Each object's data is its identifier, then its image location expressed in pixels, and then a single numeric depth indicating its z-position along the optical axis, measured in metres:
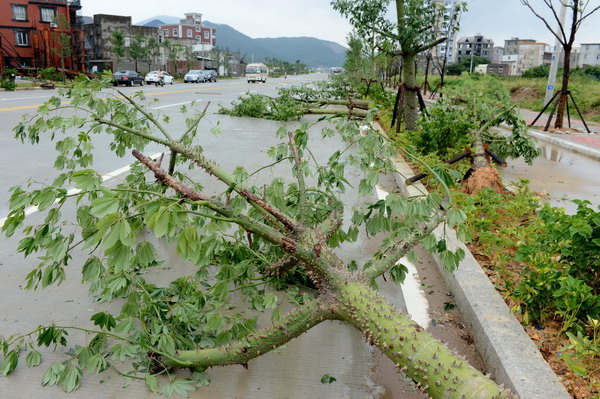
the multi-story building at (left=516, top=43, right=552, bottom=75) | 147.75
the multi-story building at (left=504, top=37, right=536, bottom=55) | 168.75
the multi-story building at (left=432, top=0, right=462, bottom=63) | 145.26
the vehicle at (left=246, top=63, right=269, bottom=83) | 58.66
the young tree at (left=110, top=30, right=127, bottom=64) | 55.25
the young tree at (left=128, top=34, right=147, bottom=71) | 59.28
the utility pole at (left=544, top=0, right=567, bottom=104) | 16.33
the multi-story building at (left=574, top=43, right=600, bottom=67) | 141.75
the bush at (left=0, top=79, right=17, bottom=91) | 26.59
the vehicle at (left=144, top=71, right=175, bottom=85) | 43.08
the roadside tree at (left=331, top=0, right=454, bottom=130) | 10.09
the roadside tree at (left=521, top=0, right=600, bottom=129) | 12.95
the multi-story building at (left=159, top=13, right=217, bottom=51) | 122.00
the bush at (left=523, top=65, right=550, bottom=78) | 52.47
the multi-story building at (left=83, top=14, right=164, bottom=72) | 62.84
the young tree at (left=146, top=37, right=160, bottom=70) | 63.09
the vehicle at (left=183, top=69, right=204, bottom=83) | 52.12
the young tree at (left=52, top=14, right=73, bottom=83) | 41.59
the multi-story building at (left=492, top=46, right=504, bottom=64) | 175.15
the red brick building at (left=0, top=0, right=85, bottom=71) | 44.25
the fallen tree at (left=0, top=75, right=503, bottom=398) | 2.04
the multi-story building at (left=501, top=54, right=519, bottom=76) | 141.10
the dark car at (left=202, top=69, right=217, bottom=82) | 56.12
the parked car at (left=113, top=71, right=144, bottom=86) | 40.31
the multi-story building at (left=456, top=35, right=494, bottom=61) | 160.12
